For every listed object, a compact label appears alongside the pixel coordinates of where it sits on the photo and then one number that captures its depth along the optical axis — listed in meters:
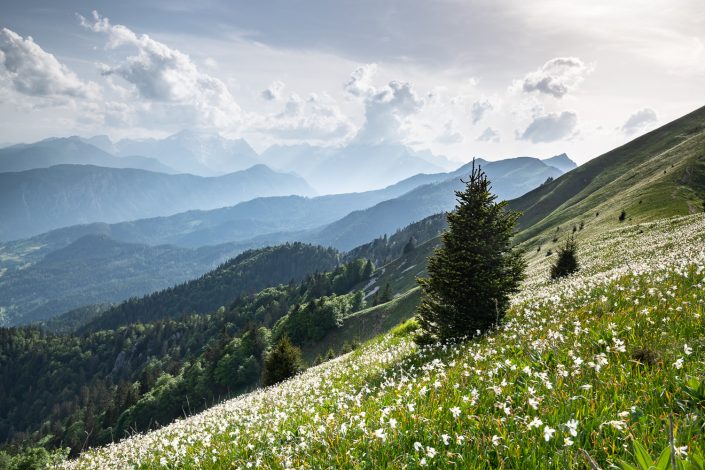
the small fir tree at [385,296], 120.40
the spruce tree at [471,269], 14.40
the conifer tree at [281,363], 35.75
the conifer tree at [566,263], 32.22
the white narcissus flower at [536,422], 4.43
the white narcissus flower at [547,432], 4.01
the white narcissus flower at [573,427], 3.85
